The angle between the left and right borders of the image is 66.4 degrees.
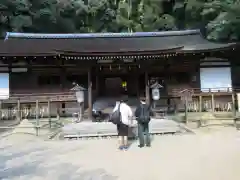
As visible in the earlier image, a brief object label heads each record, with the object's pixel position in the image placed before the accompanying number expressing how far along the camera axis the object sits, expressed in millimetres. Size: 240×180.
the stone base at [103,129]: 7188
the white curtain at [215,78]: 11275
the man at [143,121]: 5579
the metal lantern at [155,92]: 9493
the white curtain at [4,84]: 10784
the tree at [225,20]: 11739
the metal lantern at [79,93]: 9007
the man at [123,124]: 5421
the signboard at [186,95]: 9106
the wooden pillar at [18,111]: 9616
